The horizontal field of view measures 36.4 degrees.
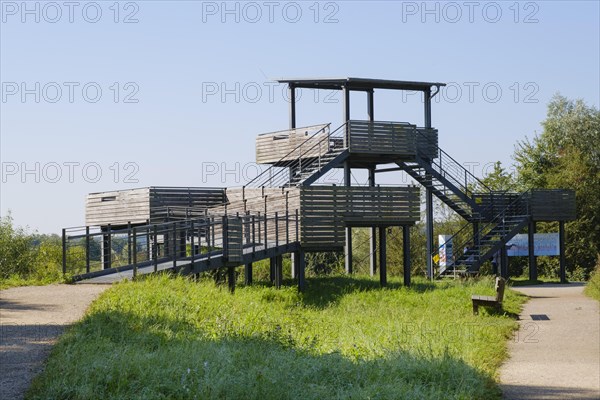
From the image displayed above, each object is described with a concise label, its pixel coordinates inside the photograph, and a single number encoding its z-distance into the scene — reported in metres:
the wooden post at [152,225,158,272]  19.56
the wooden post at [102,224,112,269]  20.11
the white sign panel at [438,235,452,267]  38.12
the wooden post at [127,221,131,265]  20.72
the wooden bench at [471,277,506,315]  21.03
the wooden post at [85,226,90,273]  20.97
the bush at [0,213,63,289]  40.91
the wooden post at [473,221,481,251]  34.22
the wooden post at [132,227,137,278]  19.21
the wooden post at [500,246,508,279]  35.12
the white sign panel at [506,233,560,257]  39.59
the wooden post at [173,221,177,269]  20.64
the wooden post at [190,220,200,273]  21.50
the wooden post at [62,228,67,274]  20.30
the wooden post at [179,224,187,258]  31.26
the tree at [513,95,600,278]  48.47
